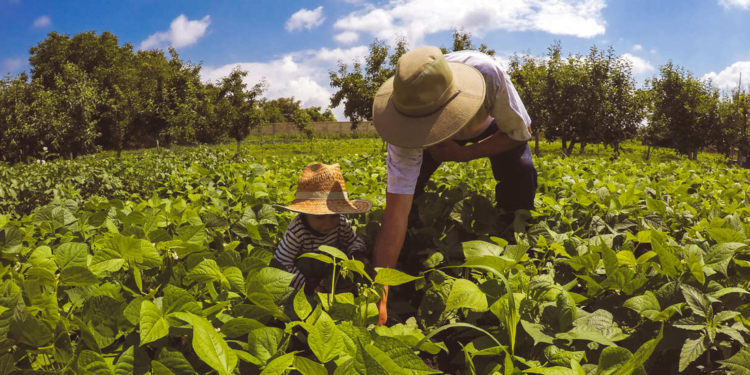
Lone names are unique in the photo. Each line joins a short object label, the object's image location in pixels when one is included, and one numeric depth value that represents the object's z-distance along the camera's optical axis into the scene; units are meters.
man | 2.05
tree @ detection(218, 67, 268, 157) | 30.27
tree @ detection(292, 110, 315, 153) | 33.50
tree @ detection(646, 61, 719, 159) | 29.47
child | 2.38
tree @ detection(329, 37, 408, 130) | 29.31
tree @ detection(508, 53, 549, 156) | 24.97
